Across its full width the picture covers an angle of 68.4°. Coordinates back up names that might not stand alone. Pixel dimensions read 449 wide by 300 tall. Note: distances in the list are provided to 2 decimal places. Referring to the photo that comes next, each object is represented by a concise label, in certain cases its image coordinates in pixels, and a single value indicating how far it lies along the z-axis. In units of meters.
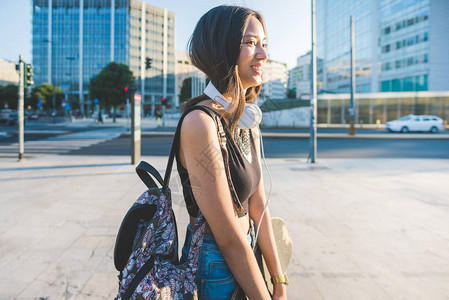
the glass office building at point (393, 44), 46.94
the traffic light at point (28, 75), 11.07
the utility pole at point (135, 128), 10.09
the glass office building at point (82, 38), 88.81
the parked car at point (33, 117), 57.06
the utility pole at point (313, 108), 10.45
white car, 27.84
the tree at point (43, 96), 66.25
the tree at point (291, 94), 112.31
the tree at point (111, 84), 46.75
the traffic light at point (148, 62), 27.09
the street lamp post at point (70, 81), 89.61
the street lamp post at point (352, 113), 22.93
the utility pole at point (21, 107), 10.30
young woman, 1.04
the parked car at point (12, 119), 37.09
